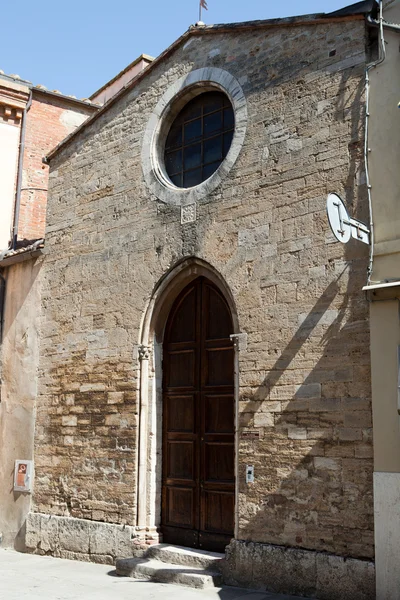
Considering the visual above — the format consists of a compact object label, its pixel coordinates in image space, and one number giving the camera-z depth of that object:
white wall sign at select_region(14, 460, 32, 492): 9.92
